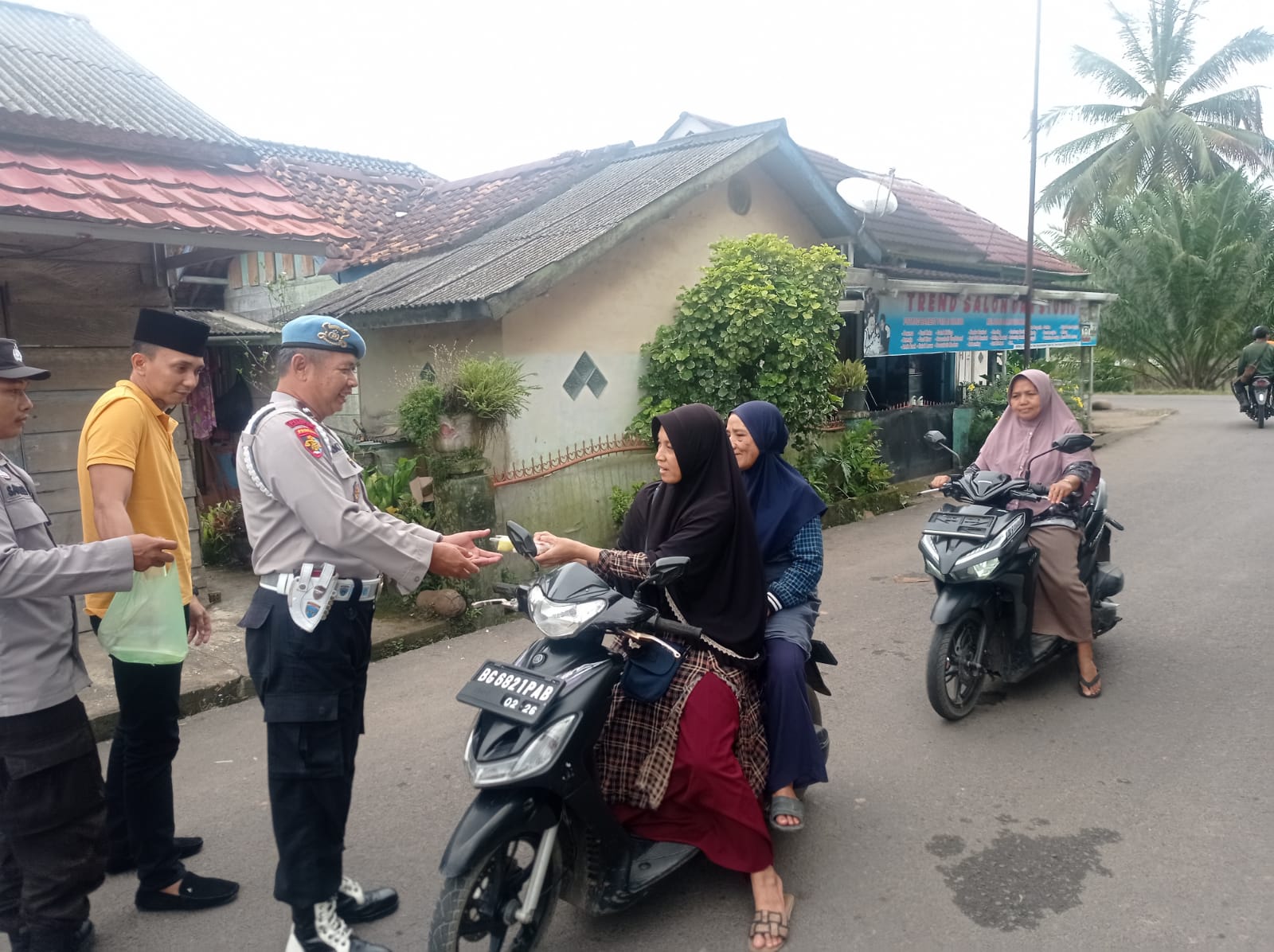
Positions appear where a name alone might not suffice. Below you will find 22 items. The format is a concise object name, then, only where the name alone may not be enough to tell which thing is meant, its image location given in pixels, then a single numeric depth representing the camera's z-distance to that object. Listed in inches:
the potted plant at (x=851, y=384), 418.6
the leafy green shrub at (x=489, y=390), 265.6
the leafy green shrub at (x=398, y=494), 254.7
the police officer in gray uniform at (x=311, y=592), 100.2
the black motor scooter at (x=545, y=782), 93.7
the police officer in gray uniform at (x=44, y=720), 98.0
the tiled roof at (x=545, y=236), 305.3
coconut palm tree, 989.8
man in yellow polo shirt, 116.7
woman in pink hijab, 180.4
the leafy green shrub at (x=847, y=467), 393.7
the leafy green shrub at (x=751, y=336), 345.4
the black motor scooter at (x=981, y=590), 165.8
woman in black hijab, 109.0
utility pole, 514.0
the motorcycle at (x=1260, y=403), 593.9
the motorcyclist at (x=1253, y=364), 587.8
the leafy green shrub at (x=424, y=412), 264.8
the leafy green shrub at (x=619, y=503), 319.6
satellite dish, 414.6
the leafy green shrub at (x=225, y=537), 322.3
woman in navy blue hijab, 130.2
